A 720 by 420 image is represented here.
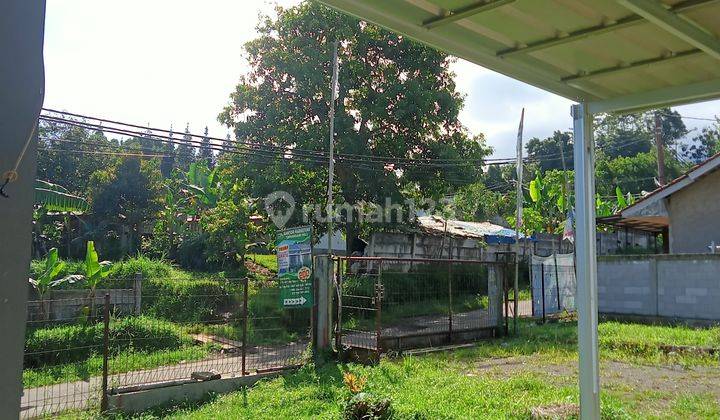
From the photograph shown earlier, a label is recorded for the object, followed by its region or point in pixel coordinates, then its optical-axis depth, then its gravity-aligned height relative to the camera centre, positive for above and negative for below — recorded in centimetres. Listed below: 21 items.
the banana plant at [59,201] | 1357 +124
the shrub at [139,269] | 1688 -55
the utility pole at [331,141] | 1466 +297
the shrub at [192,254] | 2283 -8
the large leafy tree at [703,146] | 4875 +1009
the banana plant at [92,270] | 1382 -47
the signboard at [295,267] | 1013 -26
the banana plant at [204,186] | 2236 +278
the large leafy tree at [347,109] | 1706 +458
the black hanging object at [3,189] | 150 +17
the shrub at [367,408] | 596 -168
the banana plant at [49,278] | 1382 -70
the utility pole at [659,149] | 2411 +476
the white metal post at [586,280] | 374 -17
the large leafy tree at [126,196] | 2436 +247
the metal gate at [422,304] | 1039 -110
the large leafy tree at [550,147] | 5047 +1007
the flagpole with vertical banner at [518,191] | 1327 +177
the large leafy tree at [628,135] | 4916 +1083
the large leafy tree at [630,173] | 4056 +611
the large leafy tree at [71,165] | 2933 +468
